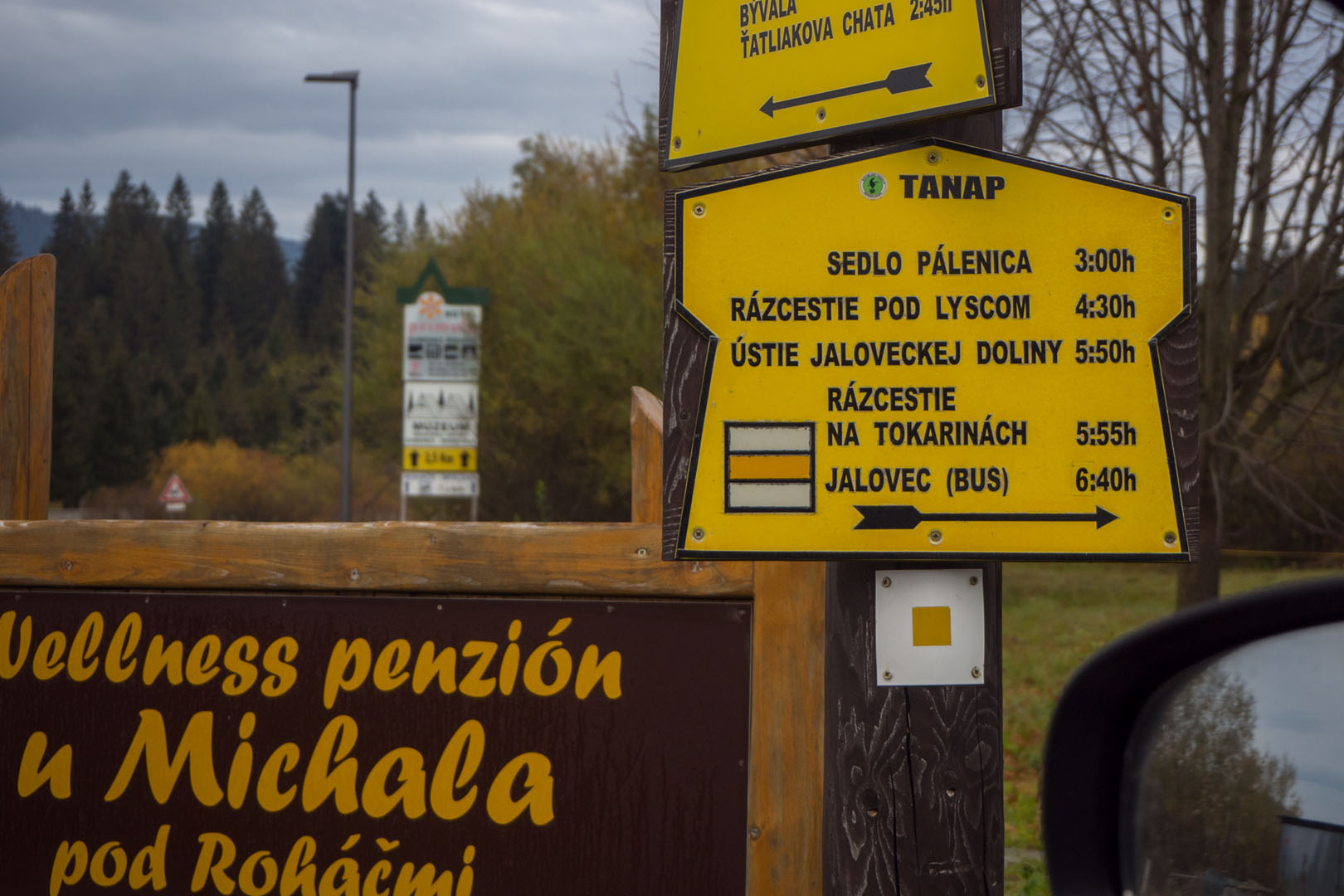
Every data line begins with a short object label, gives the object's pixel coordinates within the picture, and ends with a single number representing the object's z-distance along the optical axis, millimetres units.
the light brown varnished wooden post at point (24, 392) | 3604
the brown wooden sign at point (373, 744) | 2998
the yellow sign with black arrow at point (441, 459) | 19375
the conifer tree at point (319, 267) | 97250
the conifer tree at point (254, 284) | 98000
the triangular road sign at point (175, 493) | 28156
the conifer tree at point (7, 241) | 73750
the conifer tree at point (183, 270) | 86312
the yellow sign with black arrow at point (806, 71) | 2227
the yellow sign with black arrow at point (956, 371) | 2209
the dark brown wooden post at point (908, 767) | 2340
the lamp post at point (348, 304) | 21688
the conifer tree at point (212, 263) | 96700
